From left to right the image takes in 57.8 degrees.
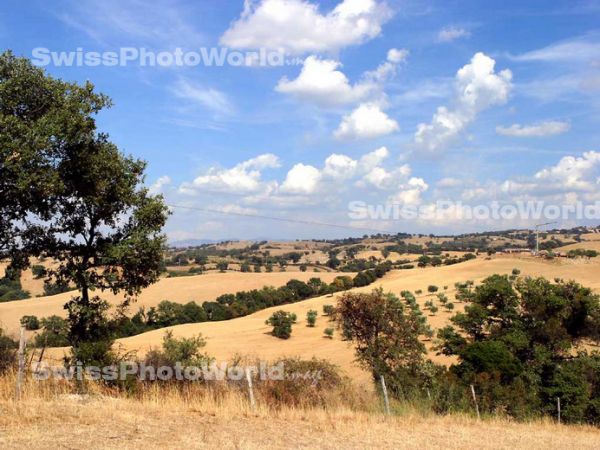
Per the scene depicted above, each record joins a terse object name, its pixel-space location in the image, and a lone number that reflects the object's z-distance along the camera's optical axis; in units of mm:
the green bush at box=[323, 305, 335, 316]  58959
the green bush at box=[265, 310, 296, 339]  50594
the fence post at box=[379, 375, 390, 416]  13688
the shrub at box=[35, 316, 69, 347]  15734
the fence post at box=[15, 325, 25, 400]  11195
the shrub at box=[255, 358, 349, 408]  13750
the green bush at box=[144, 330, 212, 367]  14922
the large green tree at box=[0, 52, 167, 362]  12133
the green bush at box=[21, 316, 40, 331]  51909
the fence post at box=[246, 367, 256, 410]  12680
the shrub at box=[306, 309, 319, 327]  56241
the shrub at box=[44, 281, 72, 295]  14704
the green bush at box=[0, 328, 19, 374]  13608
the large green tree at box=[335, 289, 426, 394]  25625
